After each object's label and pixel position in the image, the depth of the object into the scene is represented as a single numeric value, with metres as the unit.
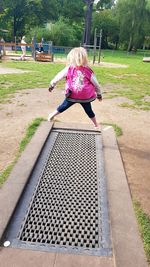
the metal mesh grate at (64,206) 1.79
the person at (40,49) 16.34
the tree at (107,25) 38.08
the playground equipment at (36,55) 15.61
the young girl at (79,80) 3.32
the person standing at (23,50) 15.24
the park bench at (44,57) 15.60
